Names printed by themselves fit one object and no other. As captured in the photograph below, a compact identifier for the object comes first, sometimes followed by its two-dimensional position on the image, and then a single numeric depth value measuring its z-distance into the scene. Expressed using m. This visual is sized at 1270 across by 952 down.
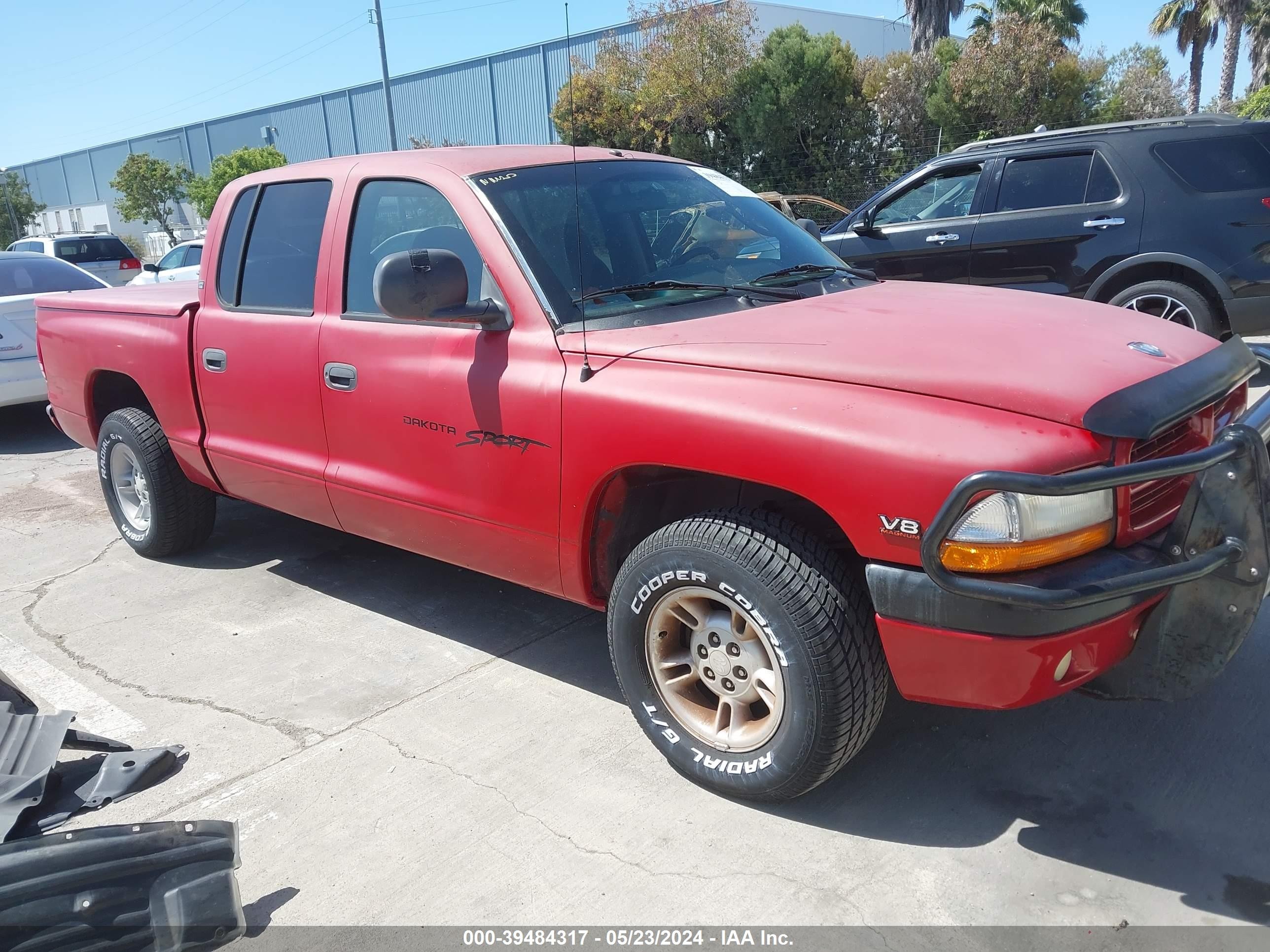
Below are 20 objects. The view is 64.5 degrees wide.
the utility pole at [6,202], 42.78
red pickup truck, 2.36
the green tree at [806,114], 21.33
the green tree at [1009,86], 20.73
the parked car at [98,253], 19.38
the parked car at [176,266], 15.91
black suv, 6.88
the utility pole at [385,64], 21.35
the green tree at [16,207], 45.97
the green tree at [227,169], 32.97
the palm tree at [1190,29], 33.91
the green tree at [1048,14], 26.99
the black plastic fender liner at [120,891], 2.24
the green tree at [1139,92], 24.90
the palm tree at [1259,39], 33.84
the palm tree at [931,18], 27.17
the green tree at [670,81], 21.59
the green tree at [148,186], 39.19
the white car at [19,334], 8.21
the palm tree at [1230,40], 29.41
